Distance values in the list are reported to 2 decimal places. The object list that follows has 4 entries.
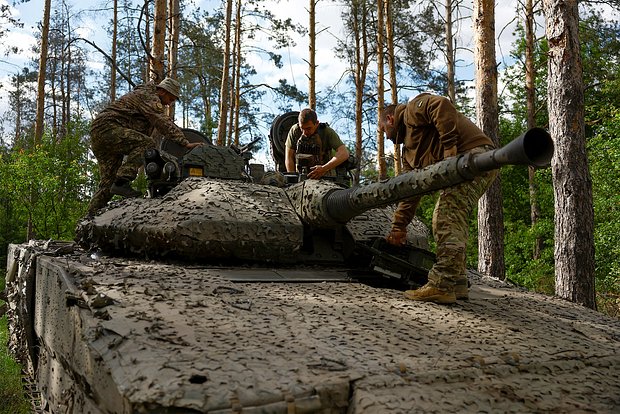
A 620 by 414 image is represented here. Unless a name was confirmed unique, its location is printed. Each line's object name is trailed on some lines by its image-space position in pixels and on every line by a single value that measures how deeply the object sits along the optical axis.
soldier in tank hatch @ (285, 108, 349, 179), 5.78
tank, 2.10
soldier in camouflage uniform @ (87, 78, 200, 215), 6.22
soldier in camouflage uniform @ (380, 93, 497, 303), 3.75
